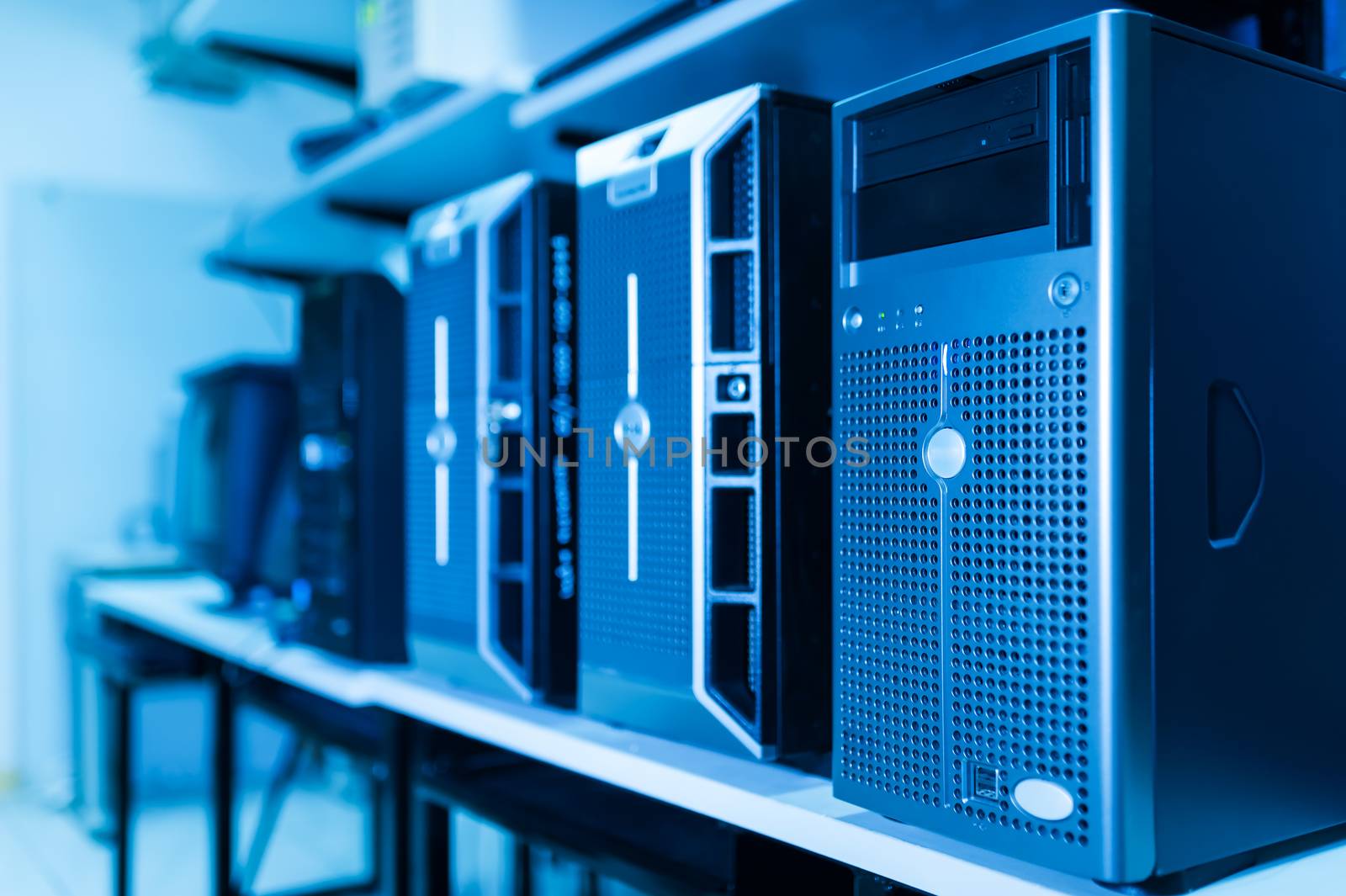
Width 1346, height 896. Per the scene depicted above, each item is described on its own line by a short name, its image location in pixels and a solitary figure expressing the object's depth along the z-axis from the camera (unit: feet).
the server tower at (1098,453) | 1.92
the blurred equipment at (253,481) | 6.53
